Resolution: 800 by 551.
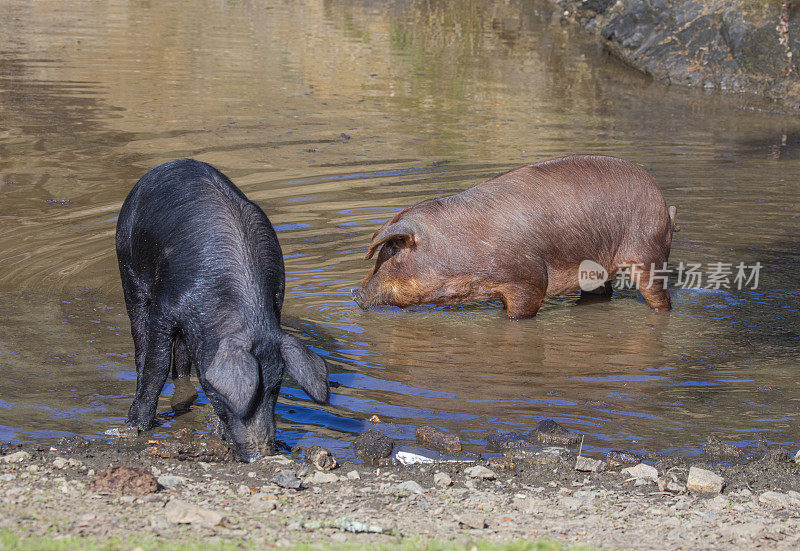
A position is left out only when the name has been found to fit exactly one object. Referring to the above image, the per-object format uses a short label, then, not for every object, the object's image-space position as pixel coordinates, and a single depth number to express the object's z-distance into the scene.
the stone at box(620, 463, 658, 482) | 11.05
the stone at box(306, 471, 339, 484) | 10.71
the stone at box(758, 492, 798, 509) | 10.38
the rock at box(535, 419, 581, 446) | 12.11
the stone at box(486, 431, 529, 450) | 12.04
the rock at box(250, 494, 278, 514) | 9.77
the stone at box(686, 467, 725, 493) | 10.73
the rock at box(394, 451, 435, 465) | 11.48
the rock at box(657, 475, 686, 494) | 10.70
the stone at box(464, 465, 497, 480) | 10.98
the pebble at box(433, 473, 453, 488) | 10.75
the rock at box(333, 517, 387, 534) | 9.26
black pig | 10.48
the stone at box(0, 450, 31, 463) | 10.70
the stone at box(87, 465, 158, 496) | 9.95
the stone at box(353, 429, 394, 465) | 11.52
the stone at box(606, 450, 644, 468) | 11.56
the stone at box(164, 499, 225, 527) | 9.16
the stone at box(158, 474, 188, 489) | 10.36
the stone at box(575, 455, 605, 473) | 11.27
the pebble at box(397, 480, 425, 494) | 10.52
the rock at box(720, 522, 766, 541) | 9.40
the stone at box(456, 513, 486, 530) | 9.45
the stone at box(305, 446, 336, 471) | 11.12
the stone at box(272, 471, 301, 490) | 10.41
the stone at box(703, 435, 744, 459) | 11.86
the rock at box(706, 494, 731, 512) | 10.27
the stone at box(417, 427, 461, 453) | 11.87
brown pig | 16.16
